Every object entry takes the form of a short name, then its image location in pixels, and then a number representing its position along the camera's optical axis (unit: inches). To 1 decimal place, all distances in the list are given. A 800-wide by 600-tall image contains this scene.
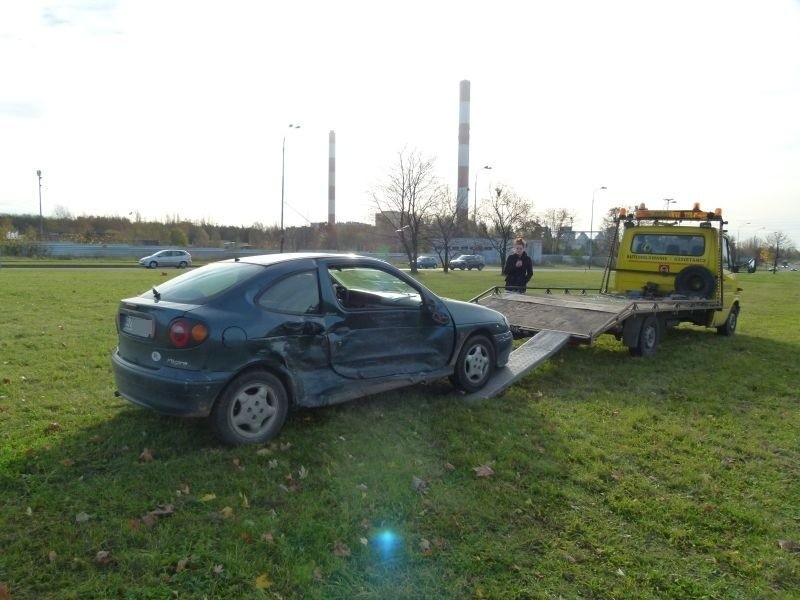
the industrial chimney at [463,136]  3036.4
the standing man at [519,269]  424.3
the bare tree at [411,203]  1627.7
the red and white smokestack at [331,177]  3580.2
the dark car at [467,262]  2001.7
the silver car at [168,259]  1569.9
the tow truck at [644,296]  317.4
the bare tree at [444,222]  1699.1
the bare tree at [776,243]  3491.6
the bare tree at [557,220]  3159.5
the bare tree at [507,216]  1850.4
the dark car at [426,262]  2108.8
